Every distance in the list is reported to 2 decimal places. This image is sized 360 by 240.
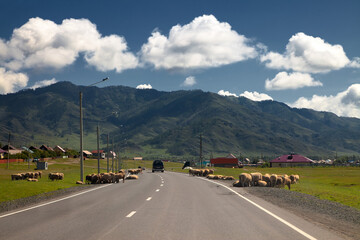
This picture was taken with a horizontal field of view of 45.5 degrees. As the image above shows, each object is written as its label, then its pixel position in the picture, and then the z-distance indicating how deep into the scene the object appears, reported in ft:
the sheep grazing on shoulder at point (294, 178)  150.75
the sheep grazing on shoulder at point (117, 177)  143.13
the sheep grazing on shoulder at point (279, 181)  120.57
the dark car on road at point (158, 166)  322.90
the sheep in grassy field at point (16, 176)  159.02
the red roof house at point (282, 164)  647.15
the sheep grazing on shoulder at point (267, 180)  119.44
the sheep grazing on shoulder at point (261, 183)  117.08
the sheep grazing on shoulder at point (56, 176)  148.97
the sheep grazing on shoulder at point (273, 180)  119.55
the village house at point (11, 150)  594.32
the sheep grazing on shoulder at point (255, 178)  117.91
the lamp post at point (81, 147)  129.49
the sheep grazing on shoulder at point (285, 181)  121.80
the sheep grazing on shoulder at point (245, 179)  115.03
